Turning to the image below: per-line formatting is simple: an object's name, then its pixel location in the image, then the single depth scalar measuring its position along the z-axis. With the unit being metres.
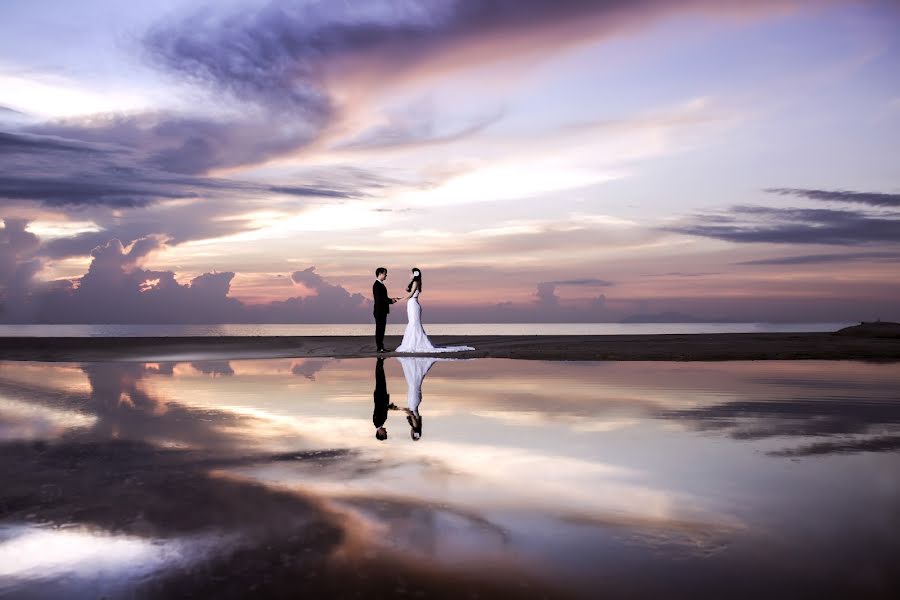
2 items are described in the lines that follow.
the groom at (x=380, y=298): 30.02
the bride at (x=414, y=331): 31.39
